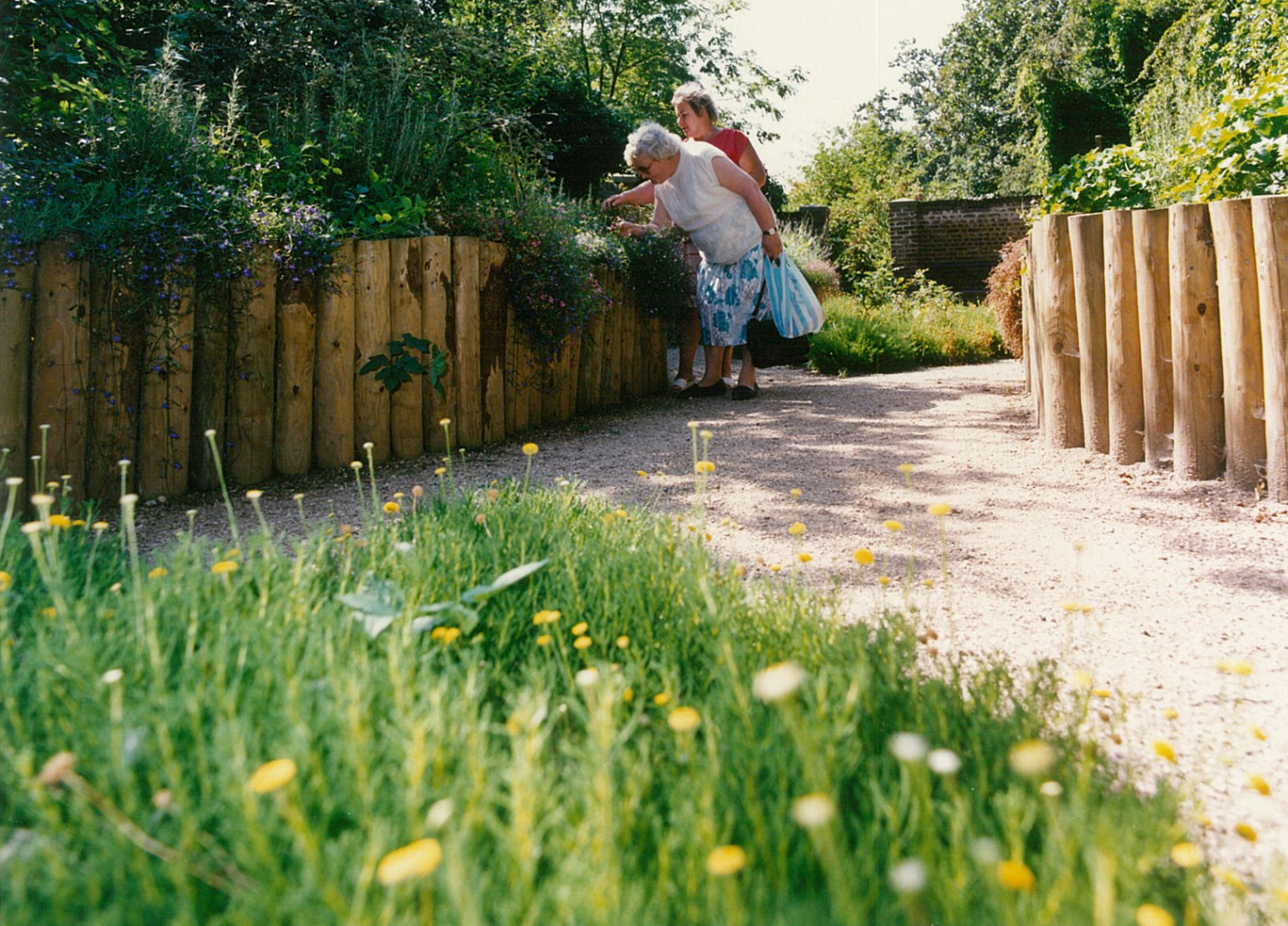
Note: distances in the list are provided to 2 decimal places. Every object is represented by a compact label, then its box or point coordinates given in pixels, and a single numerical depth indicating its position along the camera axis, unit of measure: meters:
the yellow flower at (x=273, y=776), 0.94
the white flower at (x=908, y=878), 0.77
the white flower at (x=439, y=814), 0.95
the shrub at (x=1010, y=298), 8.18
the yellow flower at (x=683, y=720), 1.03
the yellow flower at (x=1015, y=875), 0.87
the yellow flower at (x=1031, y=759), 0.90
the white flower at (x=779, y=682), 0.86
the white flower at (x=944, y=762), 0.98
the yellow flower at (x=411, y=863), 0.82
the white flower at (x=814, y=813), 0.79
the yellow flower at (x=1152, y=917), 0.87
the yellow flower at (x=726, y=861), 0.92
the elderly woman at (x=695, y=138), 6.49
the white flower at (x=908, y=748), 0.87
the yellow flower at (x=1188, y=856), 1.07
